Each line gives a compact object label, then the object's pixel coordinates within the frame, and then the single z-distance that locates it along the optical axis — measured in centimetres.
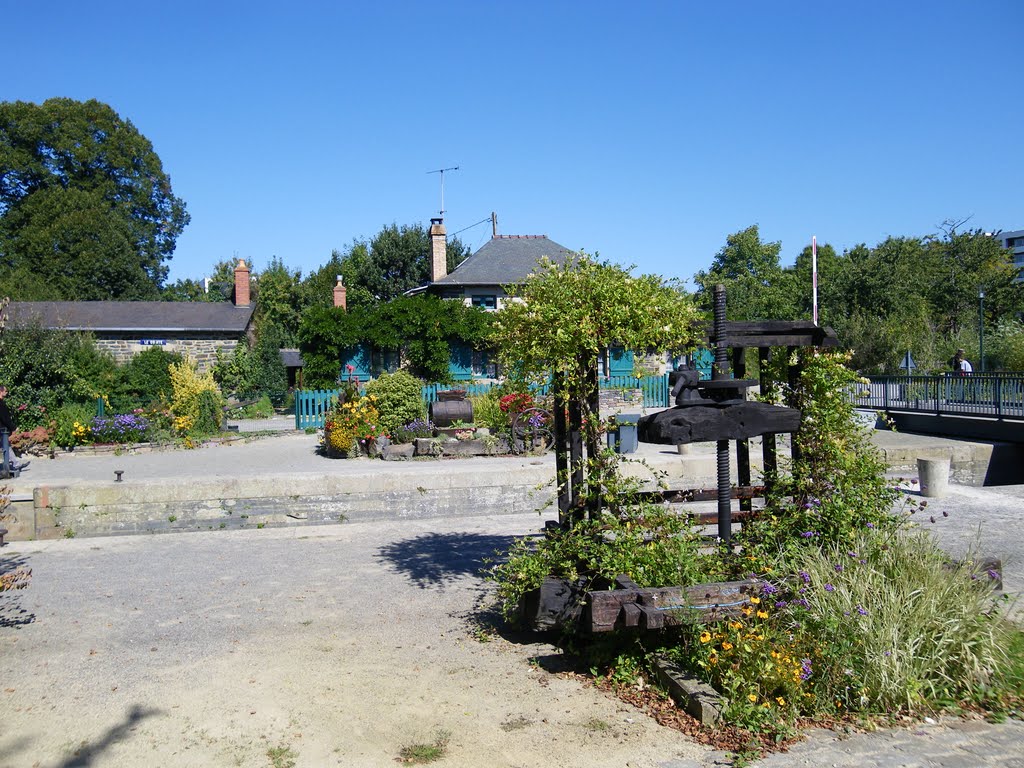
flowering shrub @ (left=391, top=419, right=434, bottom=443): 1516
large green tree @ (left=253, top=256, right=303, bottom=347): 4688
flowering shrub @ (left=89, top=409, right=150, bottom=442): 1700
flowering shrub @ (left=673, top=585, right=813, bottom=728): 411
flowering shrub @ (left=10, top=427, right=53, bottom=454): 1545
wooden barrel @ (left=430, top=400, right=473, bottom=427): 1648
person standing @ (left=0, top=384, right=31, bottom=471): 1277
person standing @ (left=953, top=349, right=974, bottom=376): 2270
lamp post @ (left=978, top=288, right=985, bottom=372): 2719
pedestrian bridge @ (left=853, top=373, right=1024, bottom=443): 1650
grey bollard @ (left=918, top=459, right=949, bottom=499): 1109
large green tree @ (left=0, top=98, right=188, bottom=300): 4338
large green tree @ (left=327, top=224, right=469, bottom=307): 4541
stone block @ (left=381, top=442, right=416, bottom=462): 1452
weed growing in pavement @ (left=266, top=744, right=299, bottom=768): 392
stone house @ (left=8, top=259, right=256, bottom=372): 2702
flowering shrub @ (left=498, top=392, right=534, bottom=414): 1327
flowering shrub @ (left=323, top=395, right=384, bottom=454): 1492
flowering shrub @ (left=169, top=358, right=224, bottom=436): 1869
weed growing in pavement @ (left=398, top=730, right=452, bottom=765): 394
